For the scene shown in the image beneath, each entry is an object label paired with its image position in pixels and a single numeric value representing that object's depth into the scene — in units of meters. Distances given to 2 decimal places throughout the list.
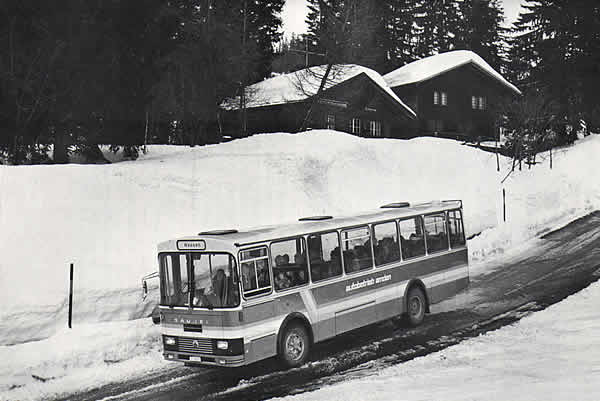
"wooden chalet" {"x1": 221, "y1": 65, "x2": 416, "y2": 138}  43.94
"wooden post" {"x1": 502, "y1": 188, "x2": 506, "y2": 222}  28.75
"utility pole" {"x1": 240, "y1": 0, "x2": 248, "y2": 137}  41.00
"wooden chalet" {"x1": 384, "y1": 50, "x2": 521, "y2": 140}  56.41
